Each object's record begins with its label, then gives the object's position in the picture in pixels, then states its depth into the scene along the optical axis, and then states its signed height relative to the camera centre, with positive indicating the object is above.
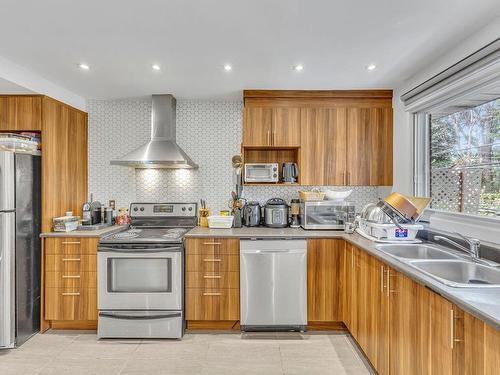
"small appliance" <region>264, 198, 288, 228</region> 3.17 -0.28
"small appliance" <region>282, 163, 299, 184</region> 3.26 +0.17
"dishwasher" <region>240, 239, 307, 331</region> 2.73 -0.86
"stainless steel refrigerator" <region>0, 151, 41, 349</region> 2.45 -0.50
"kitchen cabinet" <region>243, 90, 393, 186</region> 3.17 +0.59
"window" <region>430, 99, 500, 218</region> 2.12 +0.22
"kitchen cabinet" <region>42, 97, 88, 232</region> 2.82 +0.28
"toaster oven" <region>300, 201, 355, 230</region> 3.02 -0.26
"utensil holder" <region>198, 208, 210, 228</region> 3.33 -0.31
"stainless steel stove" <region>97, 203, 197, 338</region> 2.65 -0.89
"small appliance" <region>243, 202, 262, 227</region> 3.22 -0.28
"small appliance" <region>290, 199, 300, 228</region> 3.27 -0.26
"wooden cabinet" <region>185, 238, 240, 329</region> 2.77 -0.84
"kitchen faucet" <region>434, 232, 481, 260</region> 1.82 -0.36
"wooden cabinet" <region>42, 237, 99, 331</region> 2.76 -0.83
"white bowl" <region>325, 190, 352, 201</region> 3.14 -0.06
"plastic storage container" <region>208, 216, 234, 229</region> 3.12 -0.35
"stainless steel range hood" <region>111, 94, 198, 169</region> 3.04 +0.43
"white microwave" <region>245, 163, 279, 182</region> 3.22 +0.17
